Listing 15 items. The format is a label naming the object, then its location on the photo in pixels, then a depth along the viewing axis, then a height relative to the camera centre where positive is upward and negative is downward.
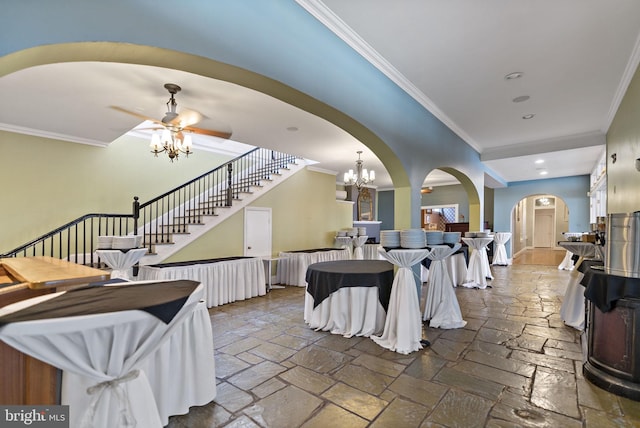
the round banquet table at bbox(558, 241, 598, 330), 3.86 -1.02
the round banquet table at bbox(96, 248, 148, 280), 3.23 -0.47
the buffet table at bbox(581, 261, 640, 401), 2.32 -0.95
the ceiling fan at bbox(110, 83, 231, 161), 3.54 +1.22
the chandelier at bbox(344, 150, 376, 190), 7.15 +1.06
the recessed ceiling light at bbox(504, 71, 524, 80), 3.58 +1.81
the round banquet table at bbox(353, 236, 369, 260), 8.39 -0.74
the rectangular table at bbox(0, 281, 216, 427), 1.01 -0.45
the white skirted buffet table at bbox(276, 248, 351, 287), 7.03 -1.15
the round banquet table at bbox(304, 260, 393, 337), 3.70 -1.06
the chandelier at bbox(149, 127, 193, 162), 3.99 +1.11
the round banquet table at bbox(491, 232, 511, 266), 9.75 -1.11
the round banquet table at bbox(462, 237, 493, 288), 6.52 -0.98
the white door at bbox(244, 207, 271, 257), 7.10 -0.33
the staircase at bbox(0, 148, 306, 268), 5.38 +0.17
